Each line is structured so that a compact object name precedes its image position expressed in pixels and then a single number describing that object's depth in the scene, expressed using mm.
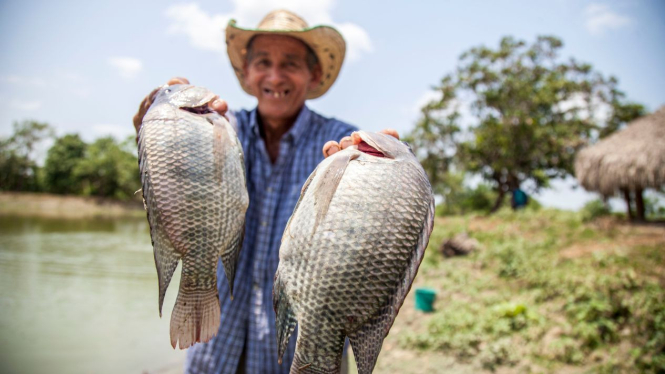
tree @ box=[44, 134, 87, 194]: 44500
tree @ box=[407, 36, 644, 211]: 19016
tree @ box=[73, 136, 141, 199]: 41750
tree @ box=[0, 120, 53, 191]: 43812
